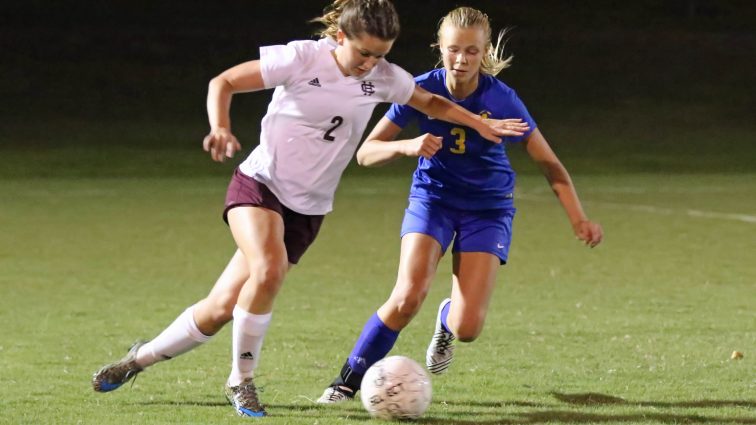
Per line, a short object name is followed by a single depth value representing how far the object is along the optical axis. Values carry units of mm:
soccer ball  11070
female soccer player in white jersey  11125
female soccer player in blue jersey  12195
